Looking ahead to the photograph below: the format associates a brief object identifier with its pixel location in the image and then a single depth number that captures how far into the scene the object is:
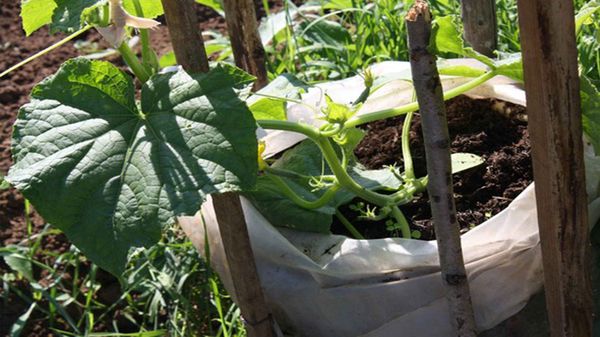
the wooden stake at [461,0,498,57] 2.08
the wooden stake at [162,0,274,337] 1.43
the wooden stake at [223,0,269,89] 2.25
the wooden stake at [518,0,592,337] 1.30
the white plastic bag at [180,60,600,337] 1.62
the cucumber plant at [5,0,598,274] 1.40
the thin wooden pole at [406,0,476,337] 1.34
